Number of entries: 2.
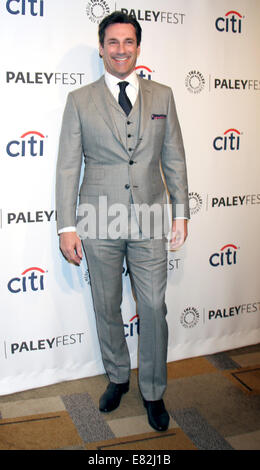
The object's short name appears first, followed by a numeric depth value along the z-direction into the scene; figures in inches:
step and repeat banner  102.0
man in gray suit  92.0
